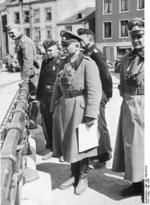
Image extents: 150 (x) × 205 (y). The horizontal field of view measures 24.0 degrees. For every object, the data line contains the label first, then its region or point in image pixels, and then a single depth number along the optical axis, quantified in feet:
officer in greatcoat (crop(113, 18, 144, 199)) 6.94
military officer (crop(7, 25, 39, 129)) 11.41
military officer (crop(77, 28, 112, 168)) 9.41
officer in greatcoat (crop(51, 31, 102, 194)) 7.68
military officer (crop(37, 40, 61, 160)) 10.12
